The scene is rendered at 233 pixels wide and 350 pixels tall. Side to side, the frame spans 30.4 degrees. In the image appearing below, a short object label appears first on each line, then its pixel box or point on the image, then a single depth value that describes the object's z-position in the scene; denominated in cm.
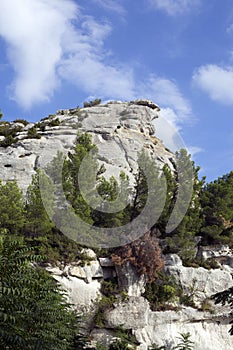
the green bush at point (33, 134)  3162
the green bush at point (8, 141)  3120
